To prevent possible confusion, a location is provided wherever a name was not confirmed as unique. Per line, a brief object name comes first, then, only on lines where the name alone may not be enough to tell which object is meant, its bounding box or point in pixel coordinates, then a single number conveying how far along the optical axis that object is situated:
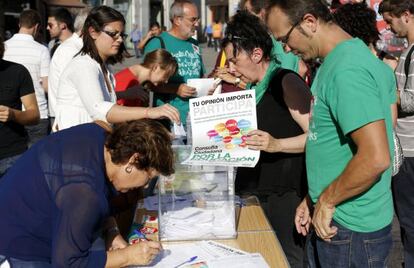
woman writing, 1.52
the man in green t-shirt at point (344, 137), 1.58
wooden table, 1.95
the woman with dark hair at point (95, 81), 2.65
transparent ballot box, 2.12
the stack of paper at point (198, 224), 2.12
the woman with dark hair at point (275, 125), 2.44
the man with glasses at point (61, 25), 5.60
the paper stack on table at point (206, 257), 1.86
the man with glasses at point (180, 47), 4.32
